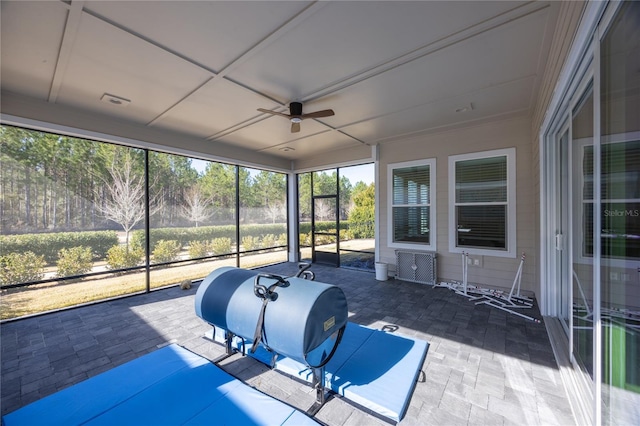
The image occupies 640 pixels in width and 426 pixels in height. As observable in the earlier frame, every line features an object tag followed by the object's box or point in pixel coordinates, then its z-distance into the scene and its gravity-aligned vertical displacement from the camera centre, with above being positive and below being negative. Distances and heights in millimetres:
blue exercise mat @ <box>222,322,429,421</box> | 1886 -1416
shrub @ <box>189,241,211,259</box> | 5391 -803
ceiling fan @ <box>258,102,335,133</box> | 3455 +1406
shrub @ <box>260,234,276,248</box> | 6918 -807
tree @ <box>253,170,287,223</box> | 6820 +576
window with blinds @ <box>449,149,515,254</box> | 4285 +213
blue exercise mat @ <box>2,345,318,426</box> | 1689 -1418
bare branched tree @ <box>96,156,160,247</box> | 4328 +275
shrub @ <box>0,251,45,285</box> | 3471 -783
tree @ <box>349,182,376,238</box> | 6016 +13
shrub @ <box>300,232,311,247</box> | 7334 -798
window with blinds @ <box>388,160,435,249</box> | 5066 +187
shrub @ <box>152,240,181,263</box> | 4871 -764
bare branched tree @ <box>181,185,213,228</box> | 5316 +155
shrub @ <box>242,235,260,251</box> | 6453 -792
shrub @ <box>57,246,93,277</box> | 3875 -768
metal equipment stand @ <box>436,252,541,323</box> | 3701 -1414
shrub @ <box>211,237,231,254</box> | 5795 -774
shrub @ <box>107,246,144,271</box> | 4359 -796
